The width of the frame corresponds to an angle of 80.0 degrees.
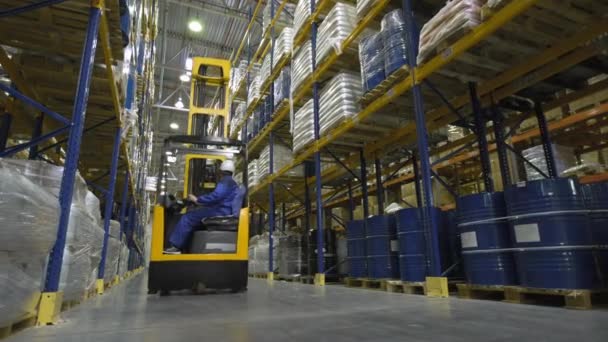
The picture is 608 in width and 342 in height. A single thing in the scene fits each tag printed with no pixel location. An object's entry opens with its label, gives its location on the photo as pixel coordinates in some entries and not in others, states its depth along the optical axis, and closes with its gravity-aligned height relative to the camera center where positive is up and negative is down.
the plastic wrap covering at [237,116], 13.16 +5.45
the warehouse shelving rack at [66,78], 2.64 +2.29
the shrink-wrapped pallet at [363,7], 5.32 +3.68
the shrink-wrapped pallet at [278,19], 10.46 +7.05
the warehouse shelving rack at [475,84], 3.71 +2.19
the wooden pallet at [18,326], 2.01 -0.35
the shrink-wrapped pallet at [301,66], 7.15 +3.90
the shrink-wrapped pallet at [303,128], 6.88 +2.57
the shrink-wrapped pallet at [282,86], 8.42 +4.09
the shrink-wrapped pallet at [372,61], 5.05 +2.80
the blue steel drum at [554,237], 2.86 +0.17
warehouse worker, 4.66 +0.72
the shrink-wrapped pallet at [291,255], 7.92 +0.17
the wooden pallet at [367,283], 5.02 -0.33
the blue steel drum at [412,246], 4.26 +0.17
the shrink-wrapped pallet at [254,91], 10.77 +5.18
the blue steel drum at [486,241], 3.38 +0.18
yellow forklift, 4.59 +0.39
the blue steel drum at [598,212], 3.08 +0.39
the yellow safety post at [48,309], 2.40 -0.27
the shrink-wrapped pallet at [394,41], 4.66 +2.81
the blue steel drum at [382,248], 4.97 +0.19
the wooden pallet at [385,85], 4.63 +2.35
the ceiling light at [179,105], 17.81 +7.66
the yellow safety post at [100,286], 4.95 -0.27
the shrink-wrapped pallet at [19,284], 1.88 -0.09
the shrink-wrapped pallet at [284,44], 8.61 +5.13
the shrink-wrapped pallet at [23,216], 1.85 +0.27
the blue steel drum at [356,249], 5.63 +0.19
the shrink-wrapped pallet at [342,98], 5.79 +2.60
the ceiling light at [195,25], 13.86 +8.96
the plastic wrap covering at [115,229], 5.96 +0.61
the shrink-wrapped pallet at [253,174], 10.18 +2.52
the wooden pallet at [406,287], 4.26 -0.32
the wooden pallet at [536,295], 2.74 -0.32
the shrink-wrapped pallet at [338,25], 6.08 +3.91
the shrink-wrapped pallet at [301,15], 7.42 +5.08
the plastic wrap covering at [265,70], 9.97 +5.27
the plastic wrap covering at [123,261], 7.89 +0.11
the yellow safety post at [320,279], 6.34 -0.29
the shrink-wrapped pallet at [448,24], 3.66 +2.43
